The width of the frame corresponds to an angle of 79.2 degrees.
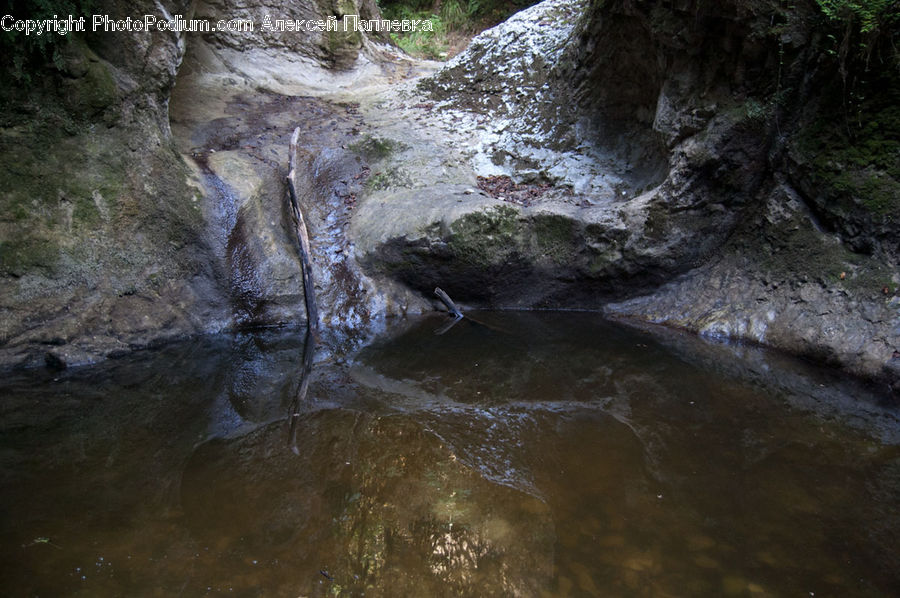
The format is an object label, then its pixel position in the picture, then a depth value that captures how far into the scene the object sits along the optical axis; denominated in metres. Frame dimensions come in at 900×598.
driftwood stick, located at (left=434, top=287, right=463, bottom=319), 6.61
